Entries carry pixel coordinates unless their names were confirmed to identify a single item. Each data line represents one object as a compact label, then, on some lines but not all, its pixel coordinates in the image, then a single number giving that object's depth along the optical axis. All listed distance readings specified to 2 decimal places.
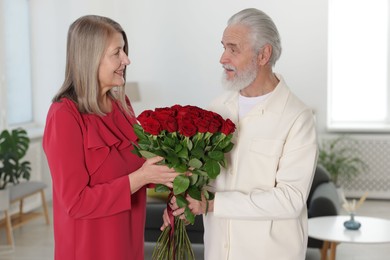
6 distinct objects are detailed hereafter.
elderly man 2.21
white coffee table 4.63
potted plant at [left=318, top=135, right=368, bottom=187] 7.77
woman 2.17
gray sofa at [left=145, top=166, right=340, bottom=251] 5.18
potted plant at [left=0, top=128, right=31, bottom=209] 5.93
